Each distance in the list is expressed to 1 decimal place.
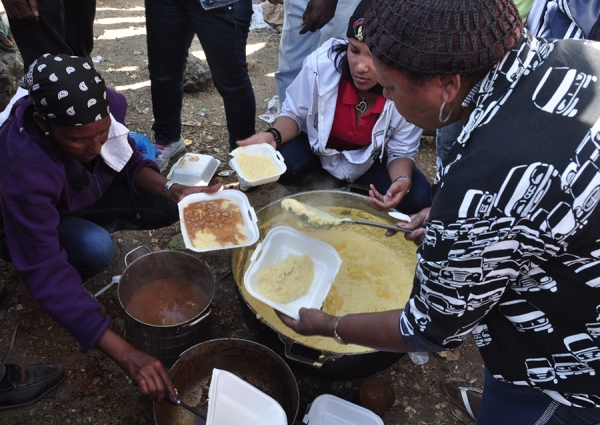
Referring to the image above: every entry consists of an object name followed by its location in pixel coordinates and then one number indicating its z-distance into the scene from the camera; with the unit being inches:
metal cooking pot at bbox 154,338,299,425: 86.5
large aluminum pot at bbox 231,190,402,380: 85.0
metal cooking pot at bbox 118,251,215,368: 88.4
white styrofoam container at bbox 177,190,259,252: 95.2
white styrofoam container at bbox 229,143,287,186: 112.8
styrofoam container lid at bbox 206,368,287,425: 72.4
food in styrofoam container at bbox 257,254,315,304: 94.5
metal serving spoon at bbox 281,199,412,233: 97.9
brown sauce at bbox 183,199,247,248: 97.1
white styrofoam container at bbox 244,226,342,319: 96.7
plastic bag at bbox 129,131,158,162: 132.6
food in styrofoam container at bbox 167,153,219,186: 146.9
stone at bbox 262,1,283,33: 275.1
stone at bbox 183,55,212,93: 198.4
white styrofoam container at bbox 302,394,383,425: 93.4
